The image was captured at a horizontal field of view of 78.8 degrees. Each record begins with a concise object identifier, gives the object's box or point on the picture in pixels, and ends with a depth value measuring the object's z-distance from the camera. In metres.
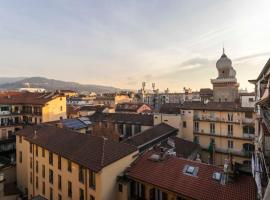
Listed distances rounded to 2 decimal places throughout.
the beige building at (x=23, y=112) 36.41
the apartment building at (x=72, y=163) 16.05
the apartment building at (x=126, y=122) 36.41
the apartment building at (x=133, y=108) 48.16
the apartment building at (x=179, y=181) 13.17
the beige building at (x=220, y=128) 32.25
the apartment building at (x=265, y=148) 7.86
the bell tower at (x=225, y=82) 44.96
